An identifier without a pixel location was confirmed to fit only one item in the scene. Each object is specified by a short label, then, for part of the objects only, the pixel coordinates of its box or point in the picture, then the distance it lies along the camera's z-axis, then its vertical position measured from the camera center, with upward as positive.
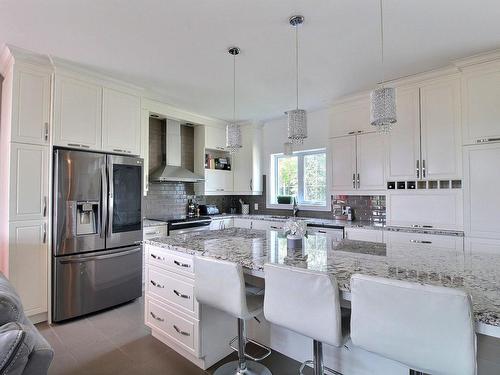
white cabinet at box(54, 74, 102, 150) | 2.83 +0.87
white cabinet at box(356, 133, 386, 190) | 3.54 +0.43
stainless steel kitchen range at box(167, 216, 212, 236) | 3.81 -0.43
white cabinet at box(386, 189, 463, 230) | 2.99 -0.17
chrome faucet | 4.75 -0.24
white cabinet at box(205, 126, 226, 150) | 4.80 +1.00
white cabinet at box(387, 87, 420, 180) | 3.25 +0.66
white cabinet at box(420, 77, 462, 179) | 2.97 +0.71
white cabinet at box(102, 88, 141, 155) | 3.18 +0.87
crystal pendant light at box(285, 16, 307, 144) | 2.21 +0.56
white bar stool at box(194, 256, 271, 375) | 1.59 -0.59
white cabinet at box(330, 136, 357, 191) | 3.81 +0.44
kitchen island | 1.35 -0.39
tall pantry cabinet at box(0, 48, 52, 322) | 2.62 +0.16
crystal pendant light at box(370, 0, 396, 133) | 1.79 +0.57
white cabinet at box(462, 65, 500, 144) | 2.70 +0.88
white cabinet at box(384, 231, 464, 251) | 2.88 -0.49
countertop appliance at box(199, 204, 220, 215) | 4.90 -0.26
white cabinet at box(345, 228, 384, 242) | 3.34 -0.49
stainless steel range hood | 4.14 +0.48
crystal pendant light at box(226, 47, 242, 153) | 2.59 +0.55
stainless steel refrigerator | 2.79 -0.40
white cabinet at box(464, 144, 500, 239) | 2.69 +0.03
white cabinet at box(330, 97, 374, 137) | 3.67 +1.05
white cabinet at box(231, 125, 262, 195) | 5.09 +0.56
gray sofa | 0.86 -0.49
